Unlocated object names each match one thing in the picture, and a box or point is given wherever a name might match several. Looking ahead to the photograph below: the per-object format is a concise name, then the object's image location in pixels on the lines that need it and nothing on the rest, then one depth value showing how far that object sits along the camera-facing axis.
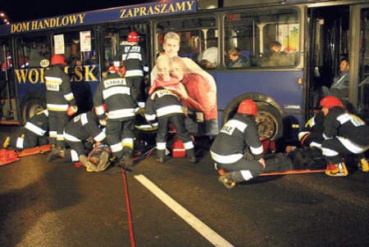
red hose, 4.24
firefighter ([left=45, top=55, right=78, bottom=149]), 8.11
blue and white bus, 7.27
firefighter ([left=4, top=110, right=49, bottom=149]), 8.51
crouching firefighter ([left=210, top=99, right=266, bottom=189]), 5.75
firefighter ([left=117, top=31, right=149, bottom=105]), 8.80
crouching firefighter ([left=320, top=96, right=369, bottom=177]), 6.26
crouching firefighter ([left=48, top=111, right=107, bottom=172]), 7.21
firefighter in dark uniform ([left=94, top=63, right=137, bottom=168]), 7.27
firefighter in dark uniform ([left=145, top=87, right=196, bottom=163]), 7.36
